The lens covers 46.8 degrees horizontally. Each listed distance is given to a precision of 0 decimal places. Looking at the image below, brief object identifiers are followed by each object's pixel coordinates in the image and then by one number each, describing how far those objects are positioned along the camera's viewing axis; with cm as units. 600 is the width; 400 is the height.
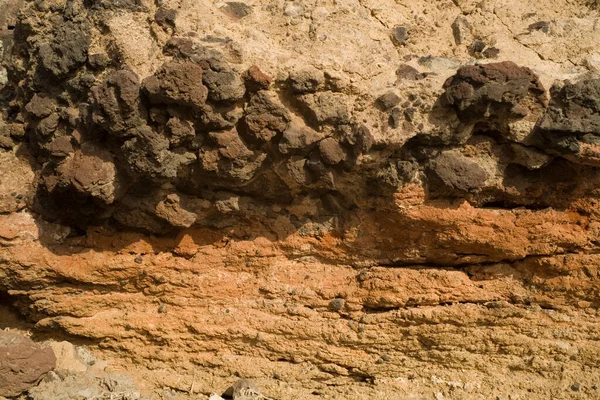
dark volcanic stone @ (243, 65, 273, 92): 263
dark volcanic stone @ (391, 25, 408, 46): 285
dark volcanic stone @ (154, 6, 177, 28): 275
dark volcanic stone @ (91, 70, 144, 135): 262
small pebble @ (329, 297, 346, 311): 313
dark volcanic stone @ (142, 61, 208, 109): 256
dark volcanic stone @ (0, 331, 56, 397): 293
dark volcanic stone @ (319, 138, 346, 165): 272
